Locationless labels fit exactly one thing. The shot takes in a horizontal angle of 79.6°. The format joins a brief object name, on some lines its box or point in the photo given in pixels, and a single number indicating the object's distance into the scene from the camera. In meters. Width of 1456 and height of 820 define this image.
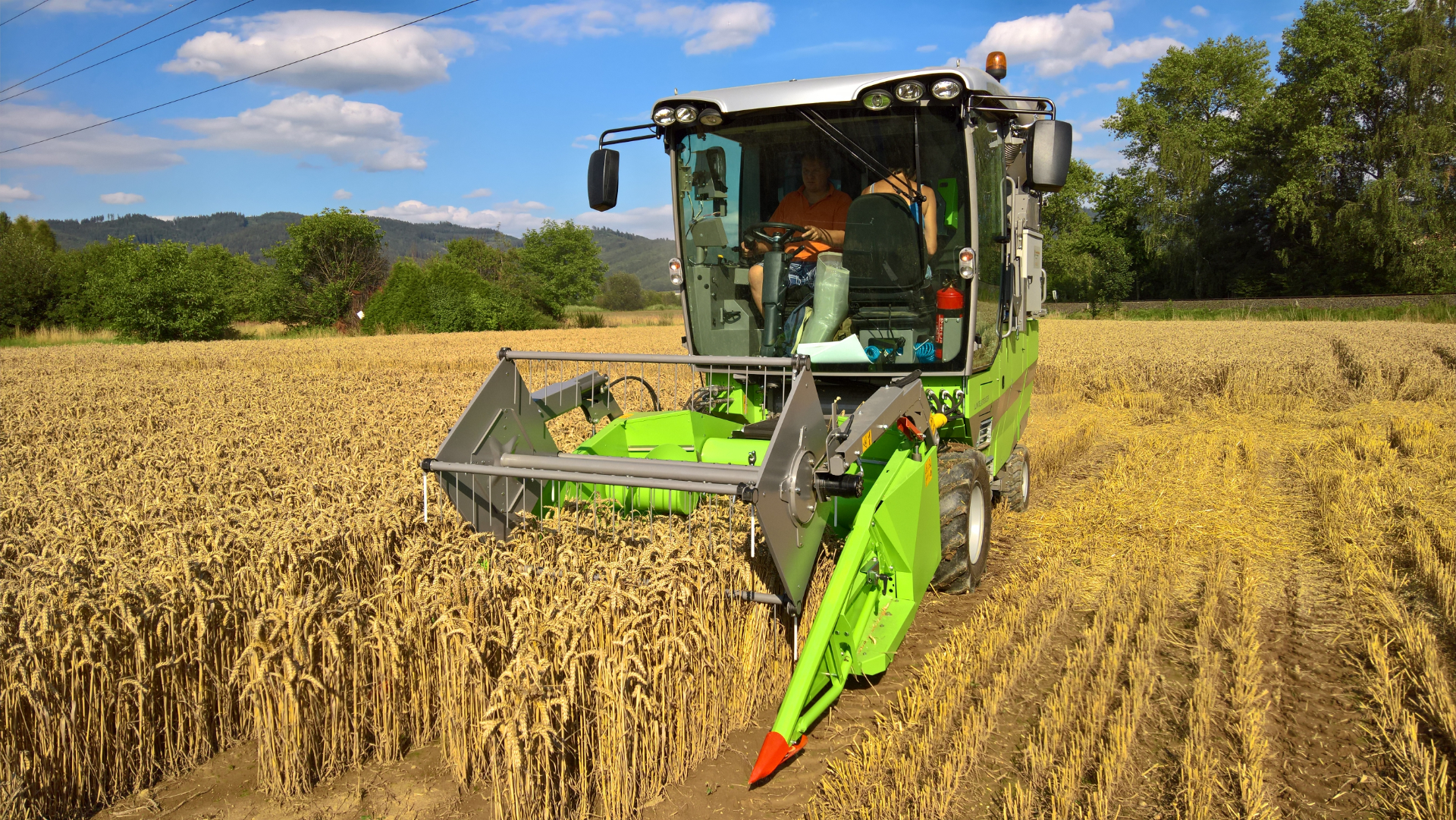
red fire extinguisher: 4.69
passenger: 4.54
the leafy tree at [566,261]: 67.56
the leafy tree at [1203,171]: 39.91
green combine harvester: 3.56
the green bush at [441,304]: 36.03
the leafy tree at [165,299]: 31.09
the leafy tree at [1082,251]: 42.38
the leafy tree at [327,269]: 49.03
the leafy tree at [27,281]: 35.75
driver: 4.81
